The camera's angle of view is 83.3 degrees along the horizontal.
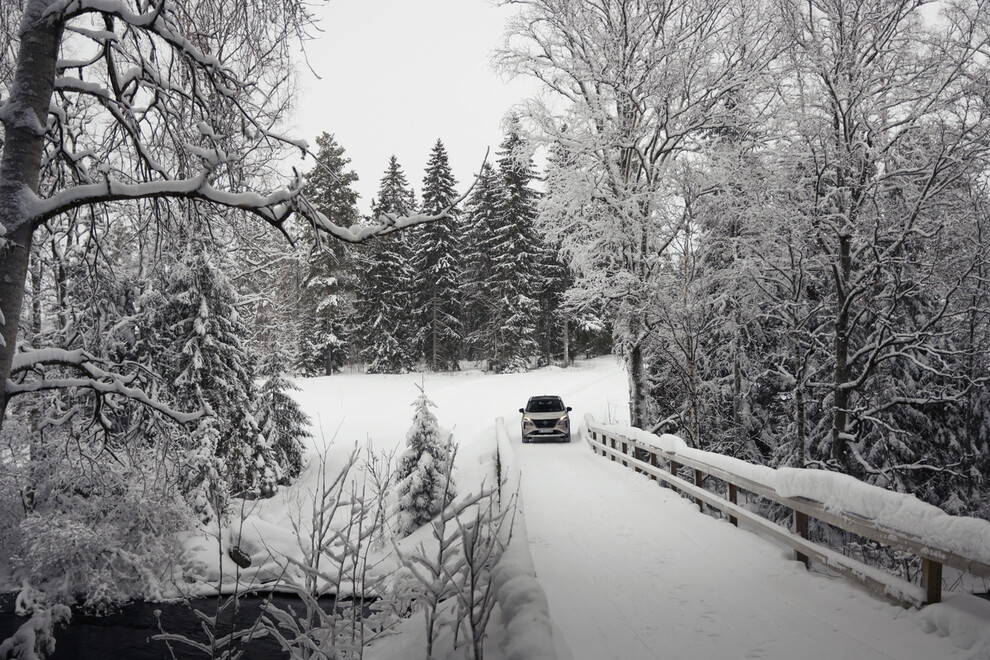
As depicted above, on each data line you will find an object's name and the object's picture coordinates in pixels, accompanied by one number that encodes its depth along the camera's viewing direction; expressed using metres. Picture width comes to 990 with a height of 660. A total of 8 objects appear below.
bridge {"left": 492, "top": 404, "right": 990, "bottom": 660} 4.02
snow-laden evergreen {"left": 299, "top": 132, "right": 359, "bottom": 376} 37.62
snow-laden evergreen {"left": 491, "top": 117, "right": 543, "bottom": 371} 41.09
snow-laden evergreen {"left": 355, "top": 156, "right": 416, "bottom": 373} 41.41
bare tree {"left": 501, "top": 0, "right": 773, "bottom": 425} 14.29
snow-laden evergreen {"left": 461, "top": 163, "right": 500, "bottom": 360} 42.72
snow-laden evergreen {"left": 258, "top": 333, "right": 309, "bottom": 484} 16.61
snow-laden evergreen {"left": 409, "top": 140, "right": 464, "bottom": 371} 41.34
